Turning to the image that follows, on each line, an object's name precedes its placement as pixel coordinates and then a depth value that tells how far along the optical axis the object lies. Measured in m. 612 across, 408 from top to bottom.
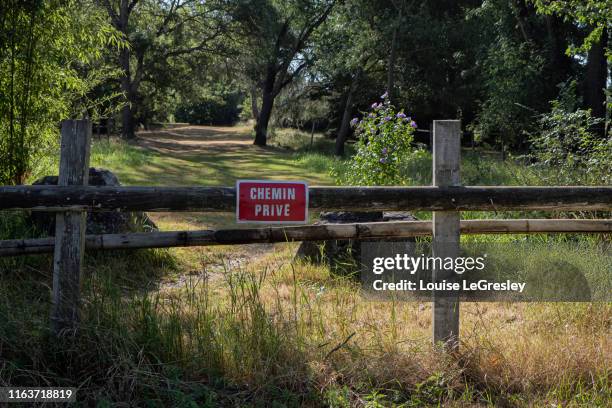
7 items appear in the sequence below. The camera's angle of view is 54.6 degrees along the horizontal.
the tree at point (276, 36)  26.73
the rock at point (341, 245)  6.22
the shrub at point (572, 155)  7.82
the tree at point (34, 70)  6.32
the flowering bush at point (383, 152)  8.27
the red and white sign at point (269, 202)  3.69
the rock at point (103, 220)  6.46
